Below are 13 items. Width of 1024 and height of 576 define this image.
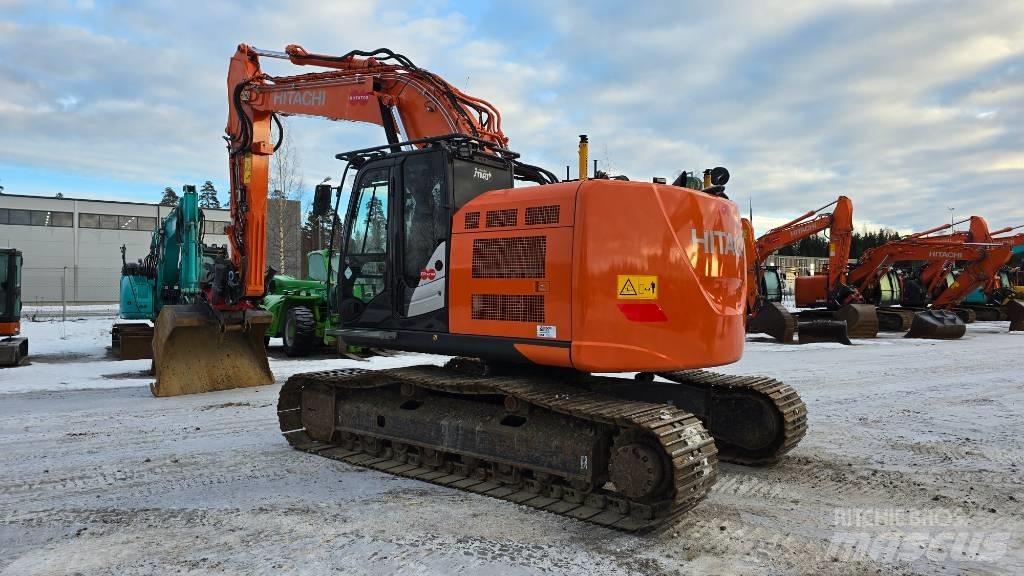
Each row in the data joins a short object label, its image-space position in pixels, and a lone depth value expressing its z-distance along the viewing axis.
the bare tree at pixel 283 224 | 30.56
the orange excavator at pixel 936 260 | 22.41
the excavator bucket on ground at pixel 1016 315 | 23.20
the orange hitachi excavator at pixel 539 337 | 4.56
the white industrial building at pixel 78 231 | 40.56
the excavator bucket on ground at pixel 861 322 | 19.84
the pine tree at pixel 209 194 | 74.26
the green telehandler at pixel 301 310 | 13.17
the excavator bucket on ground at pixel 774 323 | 18.20
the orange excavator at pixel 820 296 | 18.39
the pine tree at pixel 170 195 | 73.94
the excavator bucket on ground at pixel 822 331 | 18.27
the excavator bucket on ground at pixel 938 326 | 19.97
